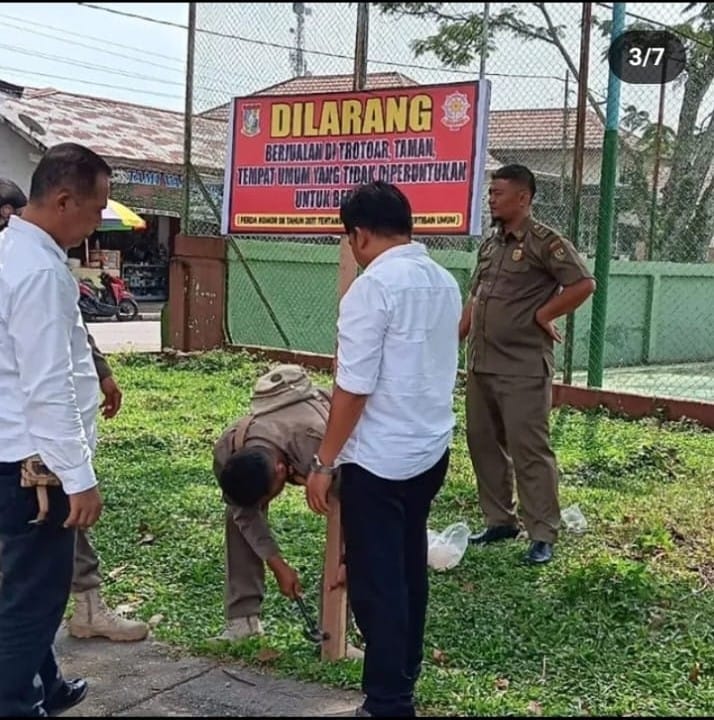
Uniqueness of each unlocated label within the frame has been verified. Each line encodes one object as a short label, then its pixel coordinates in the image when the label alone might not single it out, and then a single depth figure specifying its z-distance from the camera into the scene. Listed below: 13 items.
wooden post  3.36
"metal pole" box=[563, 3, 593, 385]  8.00
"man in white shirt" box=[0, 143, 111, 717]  2.57
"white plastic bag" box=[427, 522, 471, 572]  4.46
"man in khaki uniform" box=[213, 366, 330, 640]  3.15
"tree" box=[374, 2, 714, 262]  8.78
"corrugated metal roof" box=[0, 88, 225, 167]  20.27
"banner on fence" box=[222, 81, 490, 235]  4.23
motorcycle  20.25
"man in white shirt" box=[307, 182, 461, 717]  2.84
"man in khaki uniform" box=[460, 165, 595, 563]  4.60
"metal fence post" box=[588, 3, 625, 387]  8.18
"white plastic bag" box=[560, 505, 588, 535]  5.07
